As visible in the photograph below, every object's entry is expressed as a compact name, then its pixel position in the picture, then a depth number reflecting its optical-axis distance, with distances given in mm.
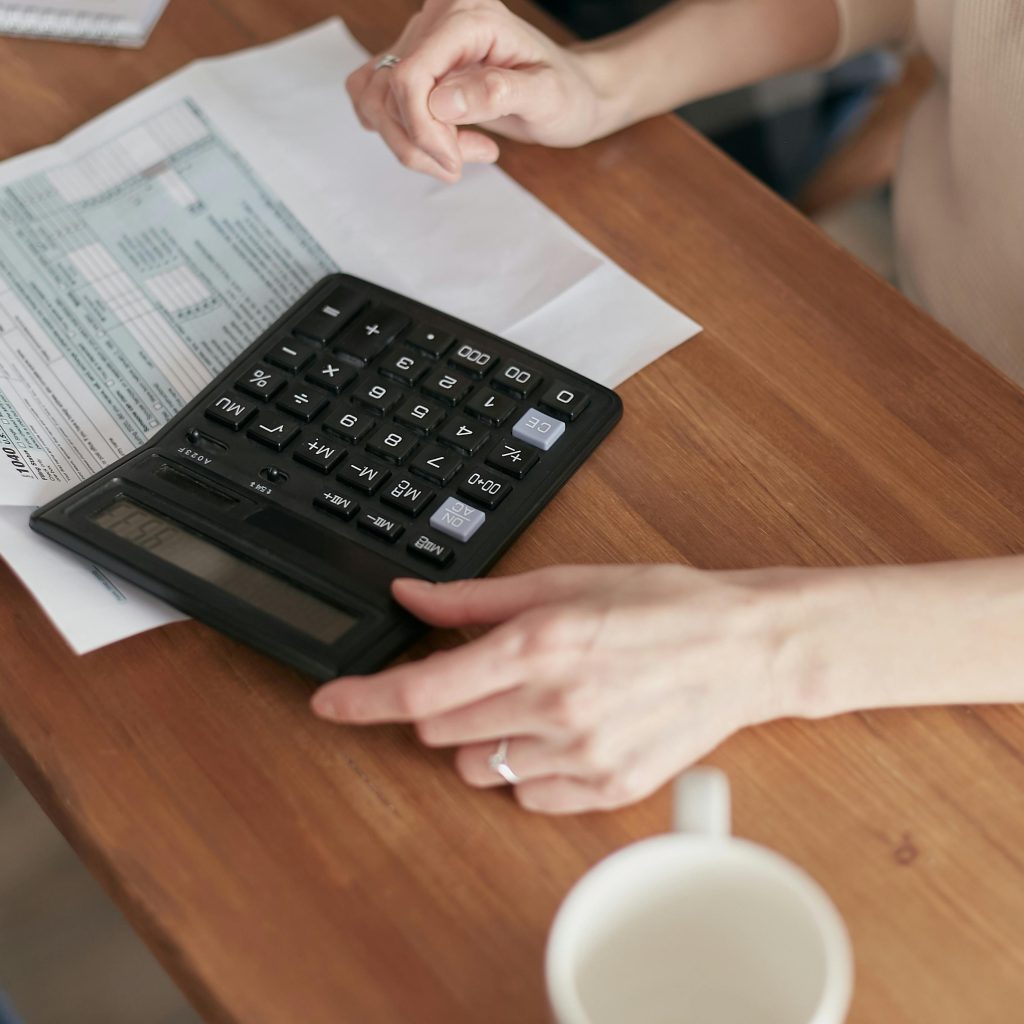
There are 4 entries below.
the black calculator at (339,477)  509
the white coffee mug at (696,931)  366
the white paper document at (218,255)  622
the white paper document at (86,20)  818
